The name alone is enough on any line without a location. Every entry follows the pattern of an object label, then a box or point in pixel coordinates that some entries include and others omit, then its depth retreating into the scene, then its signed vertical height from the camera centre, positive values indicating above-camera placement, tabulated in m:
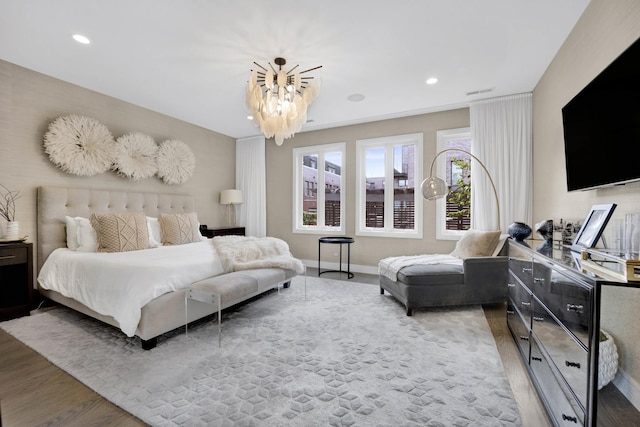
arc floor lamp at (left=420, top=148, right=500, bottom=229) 3.89 +0.38
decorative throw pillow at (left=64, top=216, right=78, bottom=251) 3.15 -0.25
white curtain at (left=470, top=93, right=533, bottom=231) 3.63 +0.77
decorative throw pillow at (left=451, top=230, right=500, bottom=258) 3.20 -0.35
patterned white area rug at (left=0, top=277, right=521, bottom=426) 1.51 -1.09
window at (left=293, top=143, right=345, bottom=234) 5.20 +0.46
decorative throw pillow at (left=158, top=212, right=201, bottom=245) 3.85 -0.25
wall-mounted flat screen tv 1.41 +0.54
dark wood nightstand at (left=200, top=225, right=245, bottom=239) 4.99 -0.35
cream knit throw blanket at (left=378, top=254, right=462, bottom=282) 3.16 -0.57
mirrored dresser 1.05 -0.58
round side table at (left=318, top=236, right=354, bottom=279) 4.47 -0.46
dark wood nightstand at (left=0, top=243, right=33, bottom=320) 2.78 -0.75
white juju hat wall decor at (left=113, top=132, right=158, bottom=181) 3.82 +0.81
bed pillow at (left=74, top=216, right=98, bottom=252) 3.14 -0.29
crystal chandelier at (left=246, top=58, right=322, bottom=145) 2.63 +1.06
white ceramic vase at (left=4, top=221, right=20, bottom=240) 2.80 -0.21
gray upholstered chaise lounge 2.91 -0.75
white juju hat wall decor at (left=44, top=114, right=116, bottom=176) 3.19 +0.82
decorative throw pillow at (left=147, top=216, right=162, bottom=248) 3.62 -0.27
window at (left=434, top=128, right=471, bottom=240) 4.23 +0.45
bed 2.18 -0.48
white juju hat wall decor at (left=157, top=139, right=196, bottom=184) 4.35 +0.83
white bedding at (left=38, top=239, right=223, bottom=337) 2.15 -0.57
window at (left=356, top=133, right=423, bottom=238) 4.50 +0.47
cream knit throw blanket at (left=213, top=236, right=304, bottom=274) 2.94 -0.48
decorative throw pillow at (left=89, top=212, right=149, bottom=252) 3.12 -0.23
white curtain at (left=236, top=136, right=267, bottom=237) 5.66 +0.61
